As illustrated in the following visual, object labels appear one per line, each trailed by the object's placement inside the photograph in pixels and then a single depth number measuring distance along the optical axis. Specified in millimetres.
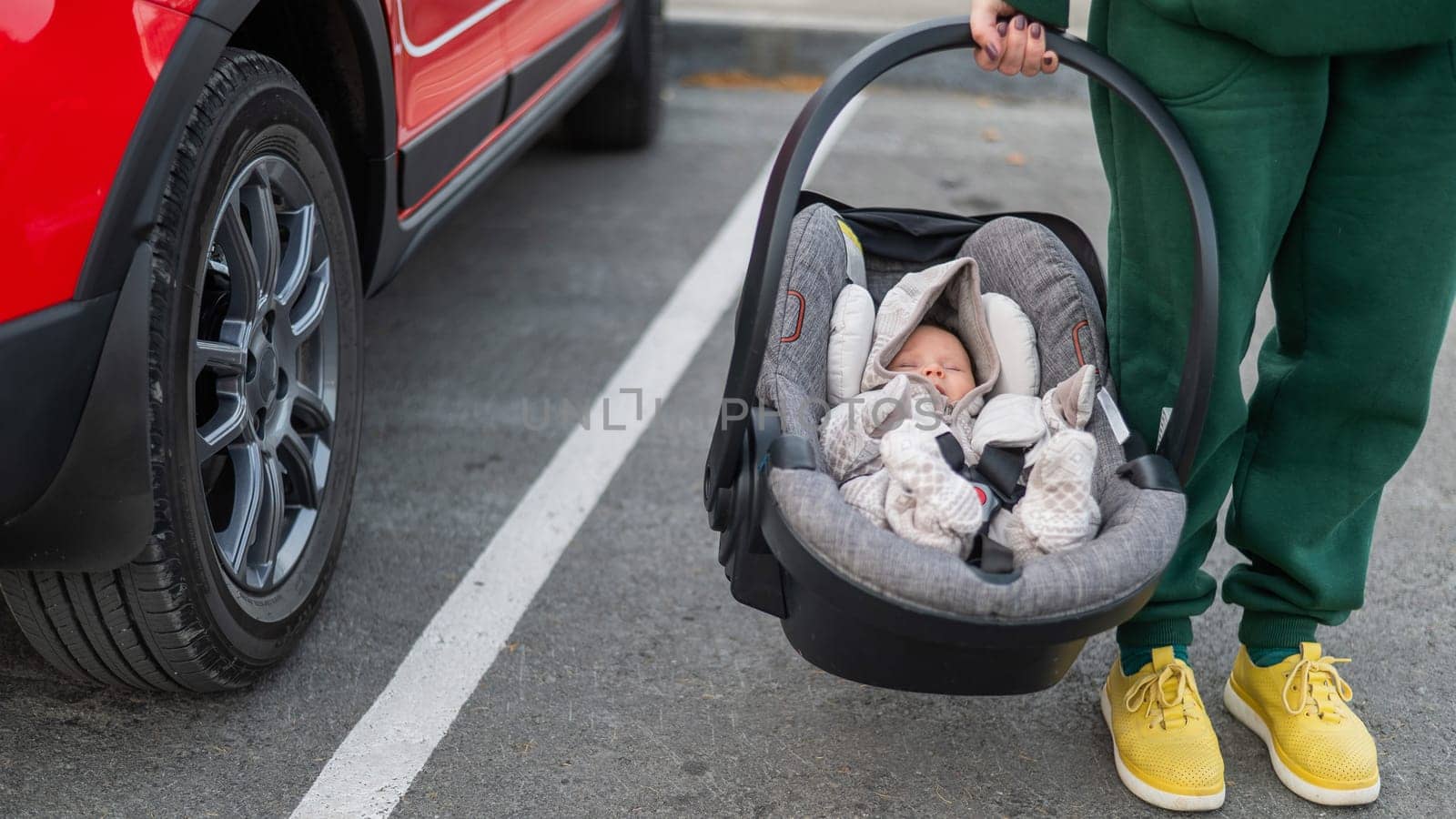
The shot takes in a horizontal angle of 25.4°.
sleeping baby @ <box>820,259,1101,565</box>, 3291
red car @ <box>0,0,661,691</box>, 3116
